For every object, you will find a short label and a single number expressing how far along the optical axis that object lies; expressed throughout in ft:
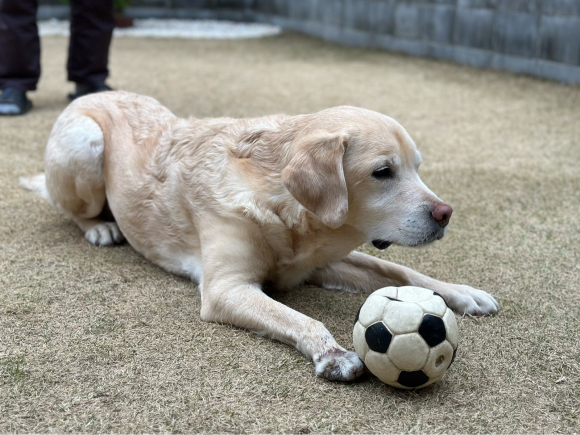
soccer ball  6.15
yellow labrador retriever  7.39
